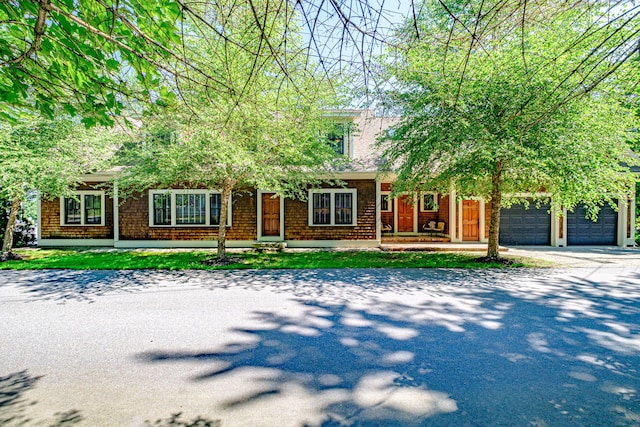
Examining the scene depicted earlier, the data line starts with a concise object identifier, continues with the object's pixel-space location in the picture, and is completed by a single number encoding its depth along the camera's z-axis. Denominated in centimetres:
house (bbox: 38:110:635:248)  1453
